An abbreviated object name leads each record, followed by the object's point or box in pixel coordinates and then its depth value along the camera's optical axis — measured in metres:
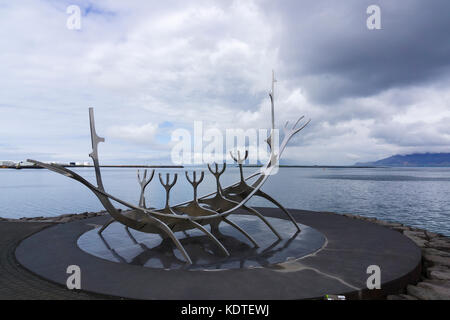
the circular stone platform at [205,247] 7.94
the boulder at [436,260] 8.35
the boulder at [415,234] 11.49
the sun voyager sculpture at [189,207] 8.38
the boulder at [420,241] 10.27
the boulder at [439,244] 10.13
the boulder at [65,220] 14.51
